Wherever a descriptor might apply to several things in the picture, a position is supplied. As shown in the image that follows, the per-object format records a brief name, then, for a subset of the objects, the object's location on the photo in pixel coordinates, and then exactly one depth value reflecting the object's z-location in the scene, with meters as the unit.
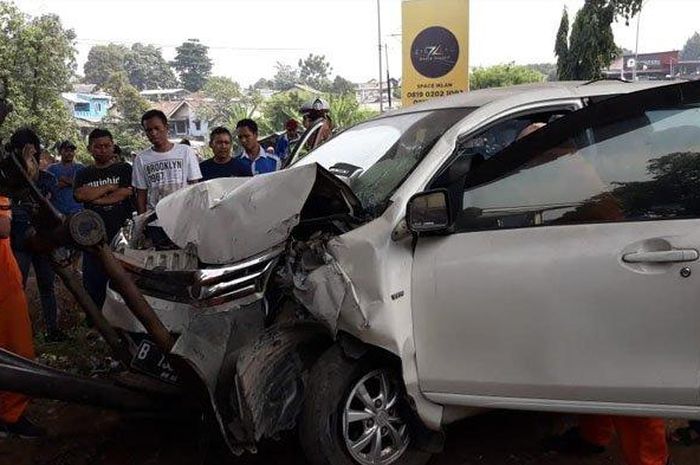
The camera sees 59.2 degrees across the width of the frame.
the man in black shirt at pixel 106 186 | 5.12
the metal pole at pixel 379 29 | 34.91
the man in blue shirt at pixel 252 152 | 6.24
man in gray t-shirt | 5.09
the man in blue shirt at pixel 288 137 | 7.90
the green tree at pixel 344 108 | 31.91
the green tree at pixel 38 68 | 24.34
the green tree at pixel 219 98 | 78.12
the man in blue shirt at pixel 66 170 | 7.17
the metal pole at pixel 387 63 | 32.38
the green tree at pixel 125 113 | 49.01
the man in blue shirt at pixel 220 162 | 5.70
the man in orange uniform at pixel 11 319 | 3.43
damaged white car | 2.44
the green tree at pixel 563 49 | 19.75
